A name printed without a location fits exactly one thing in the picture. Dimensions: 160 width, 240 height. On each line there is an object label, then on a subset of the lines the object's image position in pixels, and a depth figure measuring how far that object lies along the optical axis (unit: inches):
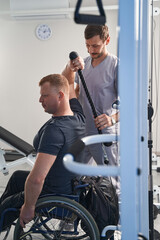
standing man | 84.1
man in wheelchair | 61.8
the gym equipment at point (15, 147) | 123.9
